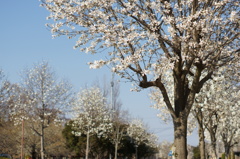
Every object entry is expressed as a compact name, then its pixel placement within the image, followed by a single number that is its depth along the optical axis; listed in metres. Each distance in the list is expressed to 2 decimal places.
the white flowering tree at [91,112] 46.88
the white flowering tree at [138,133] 69.93
